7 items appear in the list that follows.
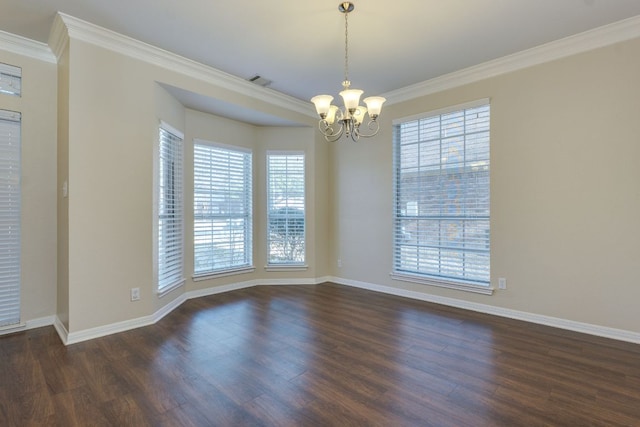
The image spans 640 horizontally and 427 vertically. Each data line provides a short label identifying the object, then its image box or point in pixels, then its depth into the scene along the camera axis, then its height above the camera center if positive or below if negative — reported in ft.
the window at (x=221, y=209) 15.08 +0.27
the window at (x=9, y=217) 10.21 -0.06
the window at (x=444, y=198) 12.76 +0.70
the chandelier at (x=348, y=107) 8.51 +3.00
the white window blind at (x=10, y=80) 10.16 +4.41
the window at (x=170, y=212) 12.35 +0.11
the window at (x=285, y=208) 17.51 +0.34
